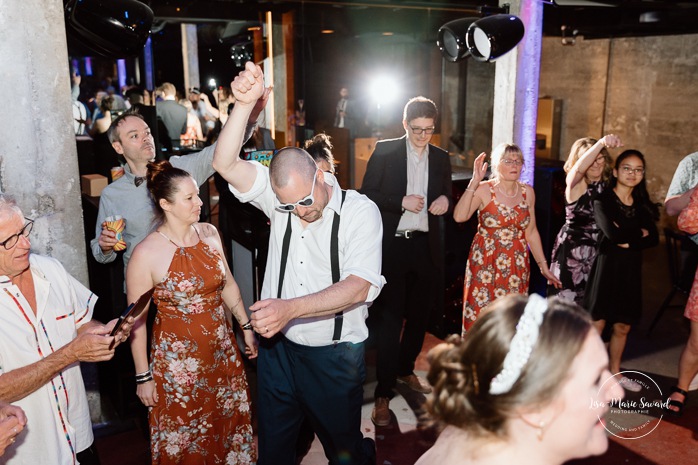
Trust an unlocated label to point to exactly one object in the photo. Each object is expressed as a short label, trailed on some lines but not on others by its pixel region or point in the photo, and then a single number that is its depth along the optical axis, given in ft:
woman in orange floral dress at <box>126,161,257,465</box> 8.86
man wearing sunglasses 7.53
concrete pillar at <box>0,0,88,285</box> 9.90
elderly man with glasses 6.59
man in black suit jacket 11.96
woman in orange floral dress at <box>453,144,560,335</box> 12.66
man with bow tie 10.91
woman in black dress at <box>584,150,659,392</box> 12.75
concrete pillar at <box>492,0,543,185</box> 16.46
